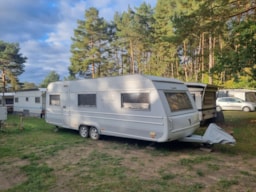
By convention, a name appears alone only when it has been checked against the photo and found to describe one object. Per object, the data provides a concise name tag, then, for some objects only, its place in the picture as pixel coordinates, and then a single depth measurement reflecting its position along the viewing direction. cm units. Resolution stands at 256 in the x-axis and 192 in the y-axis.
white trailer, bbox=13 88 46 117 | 1414
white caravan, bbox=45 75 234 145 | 564
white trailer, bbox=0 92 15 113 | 1799
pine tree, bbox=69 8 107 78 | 2702
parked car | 1534
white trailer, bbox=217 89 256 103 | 1628
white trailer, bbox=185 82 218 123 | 894
